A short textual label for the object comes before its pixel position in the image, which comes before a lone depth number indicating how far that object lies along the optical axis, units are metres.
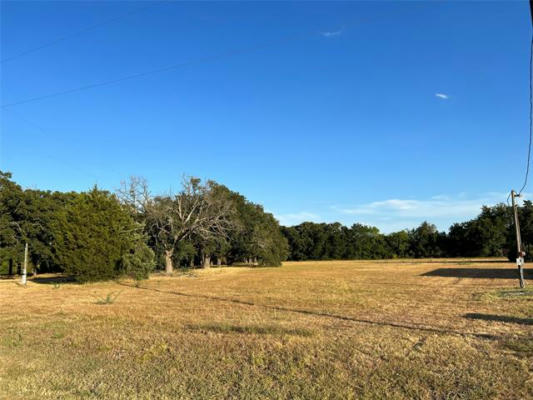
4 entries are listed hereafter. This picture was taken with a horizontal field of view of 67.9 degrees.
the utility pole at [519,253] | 16.84
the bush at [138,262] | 26.96
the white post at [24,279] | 27.09
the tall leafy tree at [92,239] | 25.45
